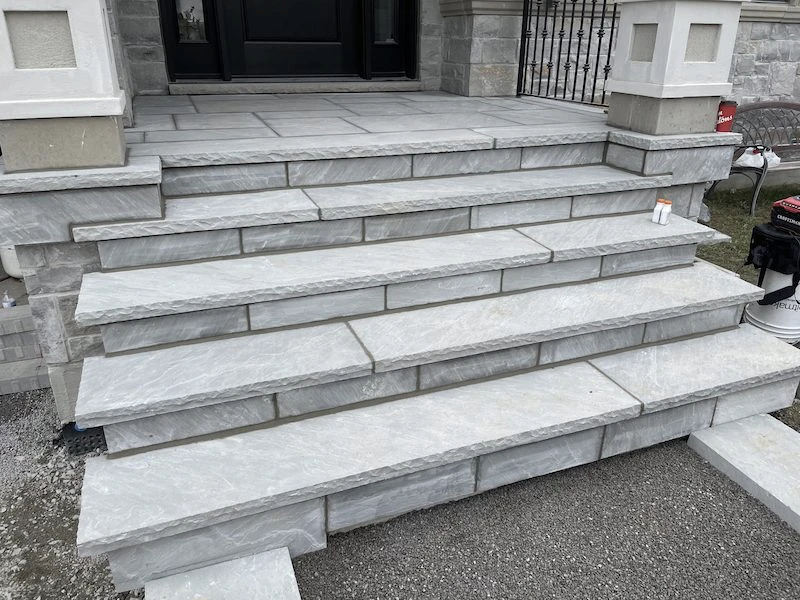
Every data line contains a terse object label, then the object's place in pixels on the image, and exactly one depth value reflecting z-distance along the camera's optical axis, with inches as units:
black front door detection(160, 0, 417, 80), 192.1
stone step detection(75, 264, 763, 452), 80.1
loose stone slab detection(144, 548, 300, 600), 70.0
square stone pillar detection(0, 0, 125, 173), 84.6
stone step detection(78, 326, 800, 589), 71.6
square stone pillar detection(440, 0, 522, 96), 192.9
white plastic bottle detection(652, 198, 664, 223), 122.2
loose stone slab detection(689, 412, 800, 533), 87.7
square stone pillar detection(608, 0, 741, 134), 121.6
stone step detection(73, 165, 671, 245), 97.7
